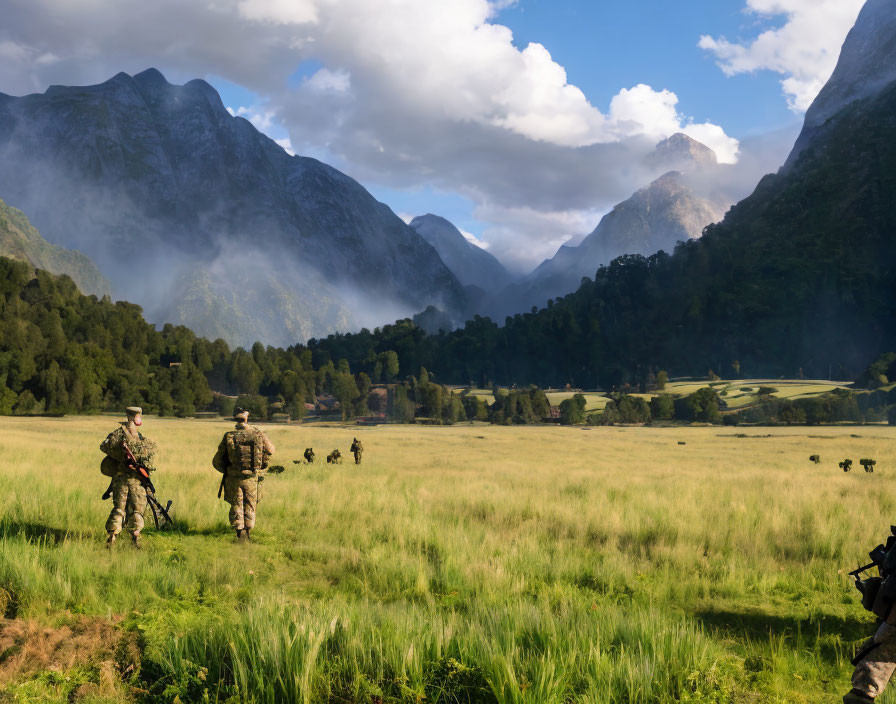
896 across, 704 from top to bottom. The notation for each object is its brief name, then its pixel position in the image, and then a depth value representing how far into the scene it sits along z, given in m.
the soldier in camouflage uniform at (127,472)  9.39
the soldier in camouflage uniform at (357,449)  25.64
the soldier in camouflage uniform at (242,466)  10.36
